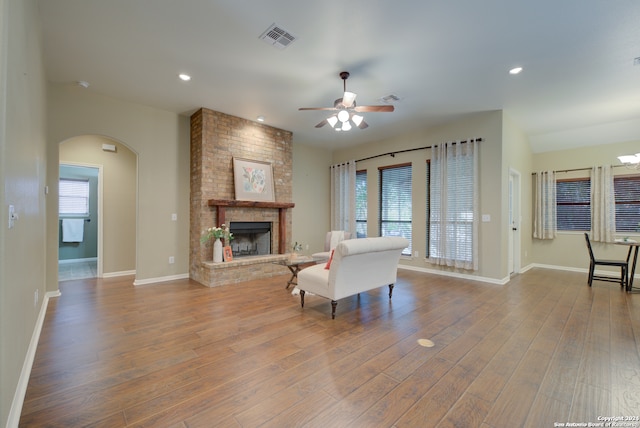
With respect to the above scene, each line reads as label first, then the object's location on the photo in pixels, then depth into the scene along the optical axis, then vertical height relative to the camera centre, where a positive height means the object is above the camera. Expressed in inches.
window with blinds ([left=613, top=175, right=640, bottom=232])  203.2 +10.2
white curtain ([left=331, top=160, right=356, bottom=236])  271.9 +19.3
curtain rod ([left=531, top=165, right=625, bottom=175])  216.8 +39.4
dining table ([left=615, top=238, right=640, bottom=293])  166.6 -32.6
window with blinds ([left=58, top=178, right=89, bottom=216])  255.6 +18.1
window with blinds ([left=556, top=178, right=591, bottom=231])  224.8 +9.9
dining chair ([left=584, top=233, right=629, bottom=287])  170.4 -36.0
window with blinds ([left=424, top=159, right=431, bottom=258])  219.3 +7.8
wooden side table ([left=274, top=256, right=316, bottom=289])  162.2 -29.1
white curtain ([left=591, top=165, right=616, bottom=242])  210.5 +8.2
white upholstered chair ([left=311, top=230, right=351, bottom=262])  232.5 -18.9
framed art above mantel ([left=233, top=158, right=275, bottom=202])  198.2 +27.5
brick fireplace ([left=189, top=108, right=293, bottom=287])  182.9 +14.1
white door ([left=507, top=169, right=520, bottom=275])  211.2 -4.7
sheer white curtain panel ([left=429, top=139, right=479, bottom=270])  192.7 +7.5
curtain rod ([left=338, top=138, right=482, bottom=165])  191.8 +56.7
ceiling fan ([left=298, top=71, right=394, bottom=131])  125.4 +51.7
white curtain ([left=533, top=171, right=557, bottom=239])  238.1 +8.3
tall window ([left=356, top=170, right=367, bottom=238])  268.4 +10.7
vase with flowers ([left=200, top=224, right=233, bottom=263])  179.8 -15.3
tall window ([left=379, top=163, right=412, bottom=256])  236.1 +13.1
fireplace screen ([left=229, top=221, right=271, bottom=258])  205.6 -18.7
